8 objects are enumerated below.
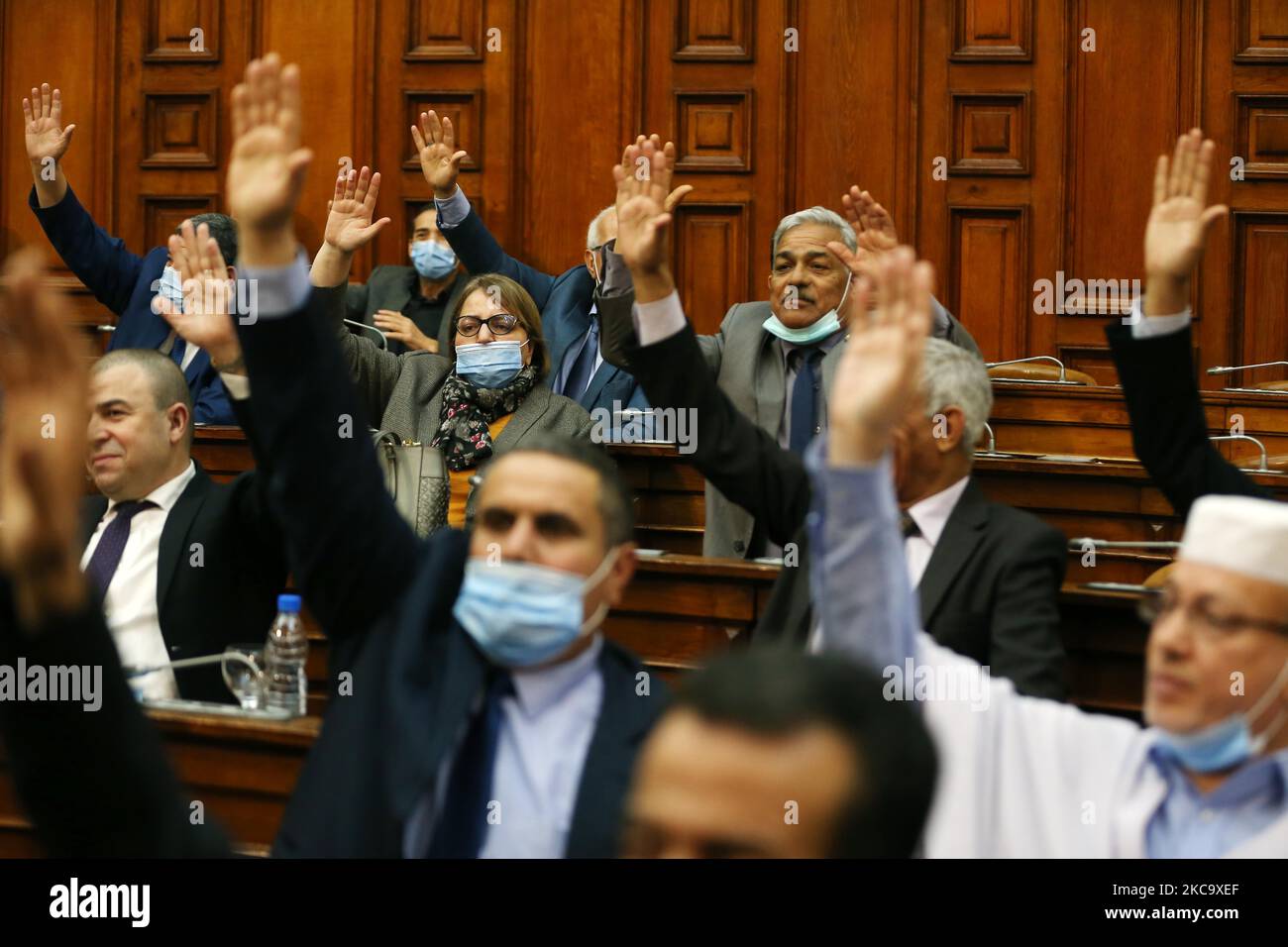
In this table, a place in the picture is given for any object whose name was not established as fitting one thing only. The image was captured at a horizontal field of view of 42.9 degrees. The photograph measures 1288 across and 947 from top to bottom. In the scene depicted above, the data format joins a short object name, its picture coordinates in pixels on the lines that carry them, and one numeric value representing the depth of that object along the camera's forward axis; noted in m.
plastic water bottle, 2.69
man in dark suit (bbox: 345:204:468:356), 5.63
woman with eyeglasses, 4.09
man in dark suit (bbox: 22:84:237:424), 5.06
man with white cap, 1.72
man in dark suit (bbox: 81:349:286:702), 3.08
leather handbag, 3.84
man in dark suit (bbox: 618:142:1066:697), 2.54
